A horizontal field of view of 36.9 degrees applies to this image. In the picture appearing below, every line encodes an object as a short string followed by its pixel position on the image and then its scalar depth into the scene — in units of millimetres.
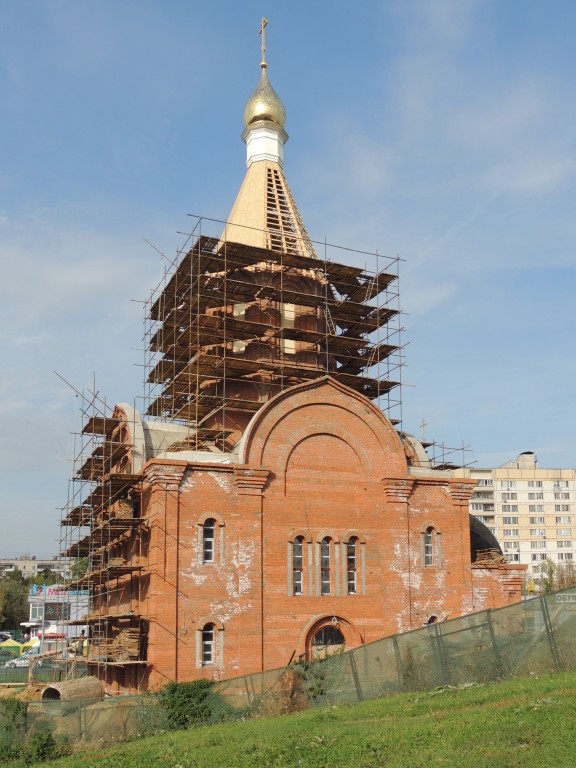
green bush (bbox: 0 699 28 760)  17078
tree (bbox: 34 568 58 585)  102275
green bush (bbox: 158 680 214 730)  19219
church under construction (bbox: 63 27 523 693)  24828
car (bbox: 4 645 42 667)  44475
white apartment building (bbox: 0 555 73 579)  148875
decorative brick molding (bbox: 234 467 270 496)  25828
